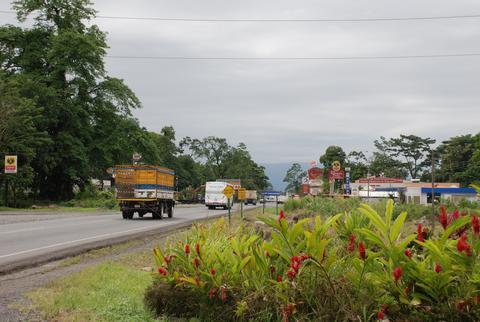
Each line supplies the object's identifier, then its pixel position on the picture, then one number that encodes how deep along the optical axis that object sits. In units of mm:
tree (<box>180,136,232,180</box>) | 131500
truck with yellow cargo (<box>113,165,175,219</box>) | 31609
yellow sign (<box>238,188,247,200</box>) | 28289
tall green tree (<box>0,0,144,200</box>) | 48469
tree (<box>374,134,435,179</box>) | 118000
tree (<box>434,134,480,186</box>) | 90062
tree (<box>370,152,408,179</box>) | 121494
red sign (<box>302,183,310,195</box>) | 54162
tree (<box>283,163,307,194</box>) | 164000
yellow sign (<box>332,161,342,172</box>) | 43656
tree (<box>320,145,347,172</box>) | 127000
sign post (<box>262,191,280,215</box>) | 38250
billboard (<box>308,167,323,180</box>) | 45719
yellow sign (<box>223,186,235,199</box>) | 22212
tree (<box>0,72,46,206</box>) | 38500
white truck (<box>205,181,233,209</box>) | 57188
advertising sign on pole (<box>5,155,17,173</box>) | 38188
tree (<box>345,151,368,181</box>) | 124500
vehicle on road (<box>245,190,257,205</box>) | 94700
